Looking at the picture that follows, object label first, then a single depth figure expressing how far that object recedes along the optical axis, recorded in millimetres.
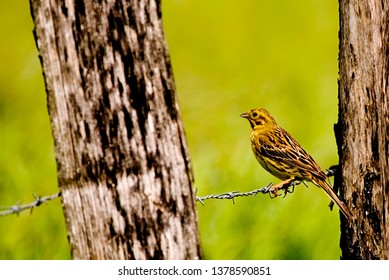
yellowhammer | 11945
